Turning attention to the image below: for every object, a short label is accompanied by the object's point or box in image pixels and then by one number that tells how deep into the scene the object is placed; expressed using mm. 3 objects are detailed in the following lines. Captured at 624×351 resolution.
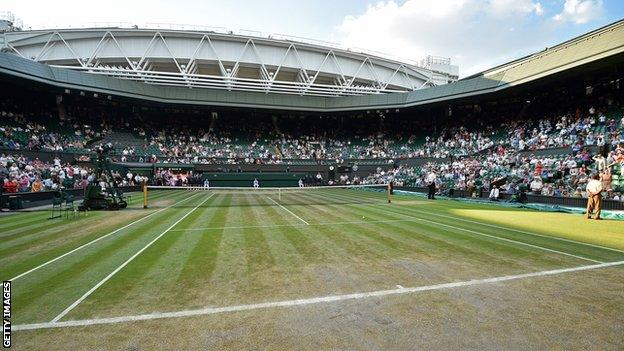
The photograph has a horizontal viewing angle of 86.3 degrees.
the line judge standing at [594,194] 14016
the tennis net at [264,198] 22438
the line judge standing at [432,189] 26547
